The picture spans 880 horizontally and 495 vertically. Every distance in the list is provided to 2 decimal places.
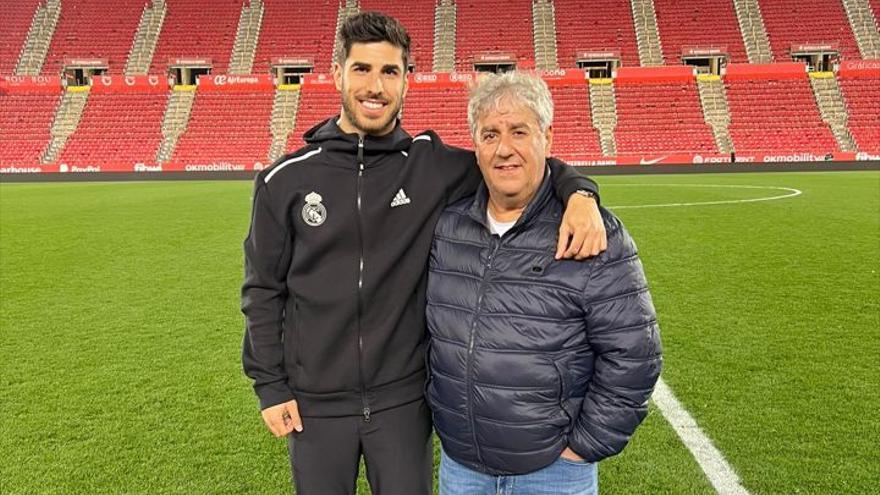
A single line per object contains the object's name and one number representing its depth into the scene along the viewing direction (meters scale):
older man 1.90
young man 2.14
